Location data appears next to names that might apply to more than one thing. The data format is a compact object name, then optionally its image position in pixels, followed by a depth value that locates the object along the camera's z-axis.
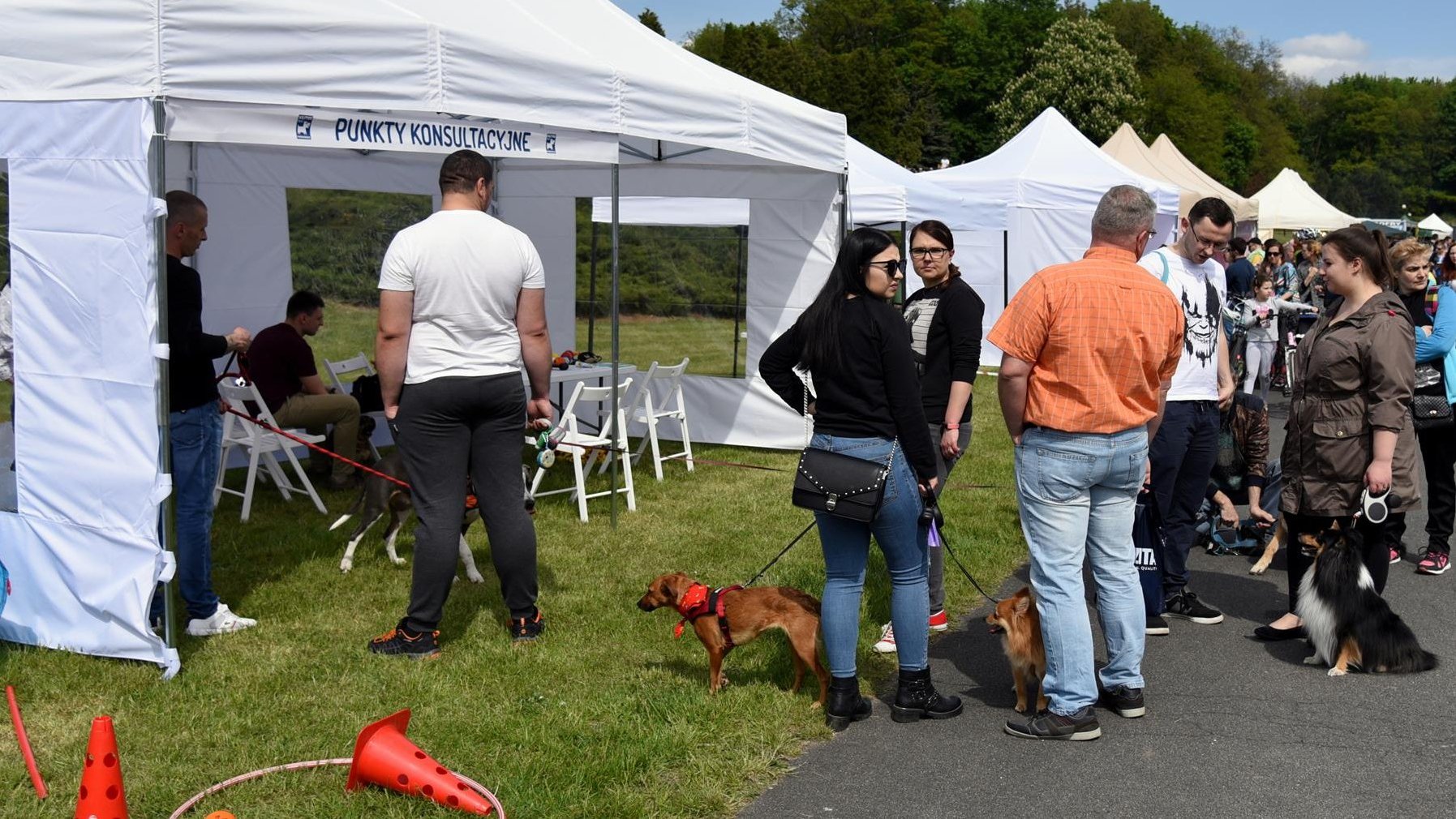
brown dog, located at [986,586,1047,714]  4.07
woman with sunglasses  3.62
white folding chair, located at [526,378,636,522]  7.14
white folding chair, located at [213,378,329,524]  7.07
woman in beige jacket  4.51
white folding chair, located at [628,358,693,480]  8.12
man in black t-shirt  4.61
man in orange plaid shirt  3.65
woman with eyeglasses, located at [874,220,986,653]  4.47
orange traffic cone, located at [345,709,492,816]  3.29
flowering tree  58.16
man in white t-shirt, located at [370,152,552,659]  4.40
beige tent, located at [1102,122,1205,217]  23.55
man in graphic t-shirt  4.69
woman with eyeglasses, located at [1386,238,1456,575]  6.00
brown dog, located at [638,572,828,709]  4.12
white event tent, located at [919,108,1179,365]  15.05
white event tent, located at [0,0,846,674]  4.18
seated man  7.77
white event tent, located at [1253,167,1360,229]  35.25
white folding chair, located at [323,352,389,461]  9.06
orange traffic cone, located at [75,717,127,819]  2.89
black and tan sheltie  4.57
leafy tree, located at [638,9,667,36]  55.20
